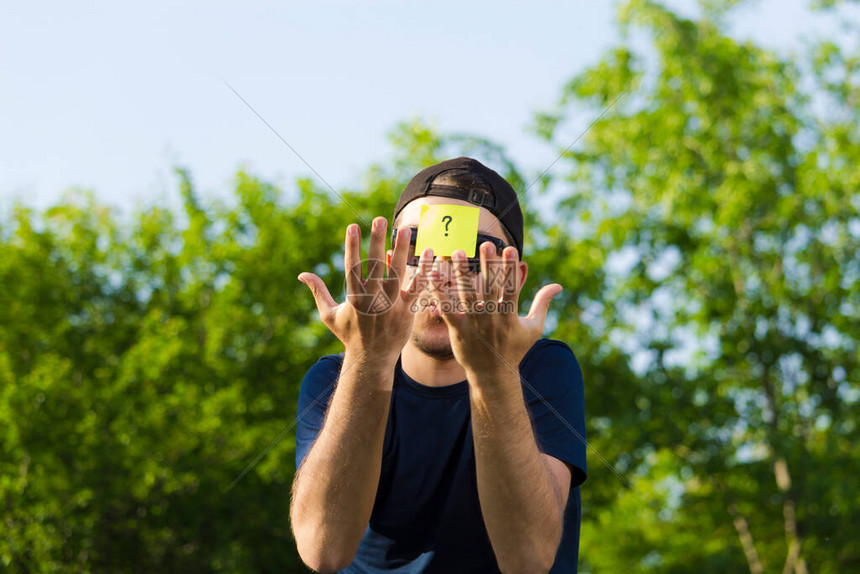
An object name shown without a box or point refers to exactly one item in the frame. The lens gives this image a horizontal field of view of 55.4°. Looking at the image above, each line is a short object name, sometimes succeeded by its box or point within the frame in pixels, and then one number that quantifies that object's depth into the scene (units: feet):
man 7.21
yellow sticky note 8.79
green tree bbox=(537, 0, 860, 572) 56.59
